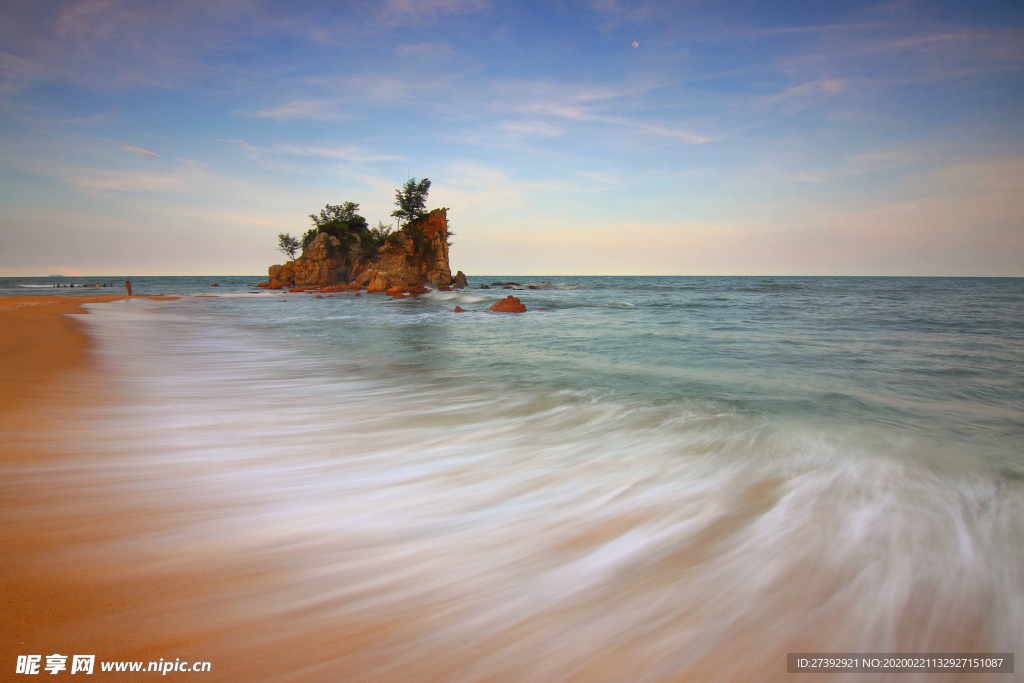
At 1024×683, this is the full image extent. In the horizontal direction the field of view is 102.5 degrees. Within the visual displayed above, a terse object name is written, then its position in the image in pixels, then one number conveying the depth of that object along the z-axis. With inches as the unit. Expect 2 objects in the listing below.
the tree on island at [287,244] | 2042.3
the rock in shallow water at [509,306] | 698.2
